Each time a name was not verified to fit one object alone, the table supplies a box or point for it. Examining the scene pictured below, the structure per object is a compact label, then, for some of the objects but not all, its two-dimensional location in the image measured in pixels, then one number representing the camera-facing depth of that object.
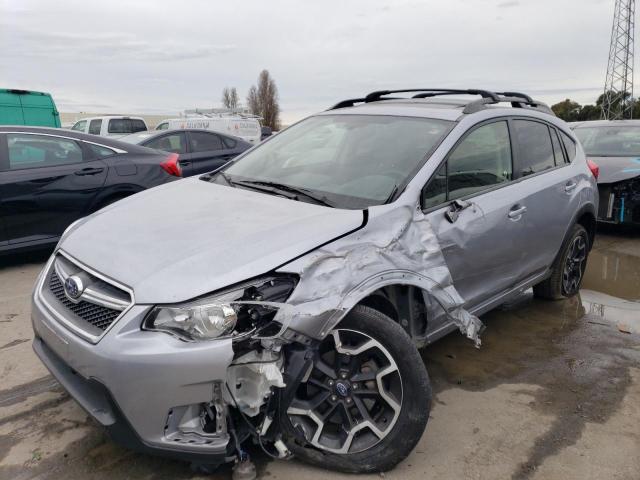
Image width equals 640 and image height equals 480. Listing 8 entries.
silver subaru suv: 2.24
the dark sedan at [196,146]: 9.73
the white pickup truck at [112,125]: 17.14
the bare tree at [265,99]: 84.44
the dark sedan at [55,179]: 5.50
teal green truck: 12.00
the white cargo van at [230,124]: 20.31
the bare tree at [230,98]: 91.62
